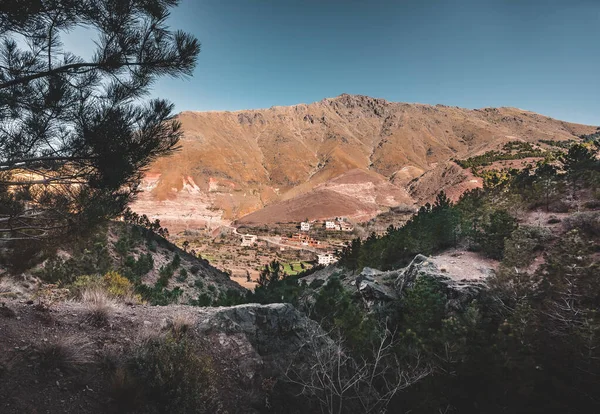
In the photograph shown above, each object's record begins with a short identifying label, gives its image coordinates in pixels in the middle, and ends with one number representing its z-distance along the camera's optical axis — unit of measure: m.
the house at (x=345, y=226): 92.46
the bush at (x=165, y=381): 4.80
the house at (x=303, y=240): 79.50
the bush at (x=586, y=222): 15.03
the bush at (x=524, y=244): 14.09
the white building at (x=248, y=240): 79.85
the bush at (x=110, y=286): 8.85
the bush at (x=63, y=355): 4.60
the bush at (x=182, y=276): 25.65
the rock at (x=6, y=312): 5.21
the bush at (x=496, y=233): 18.19
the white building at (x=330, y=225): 93.00
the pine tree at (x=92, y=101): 4.66
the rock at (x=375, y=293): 17.22
